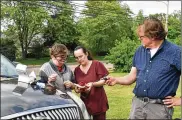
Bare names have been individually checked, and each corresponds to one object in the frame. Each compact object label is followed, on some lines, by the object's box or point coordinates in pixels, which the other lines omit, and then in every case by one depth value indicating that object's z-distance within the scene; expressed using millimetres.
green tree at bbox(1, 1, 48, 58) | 32595
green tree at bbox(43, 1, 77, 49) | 34344
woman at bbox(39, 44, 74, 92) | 3247
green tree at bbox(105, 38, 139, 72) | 18257
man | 2715
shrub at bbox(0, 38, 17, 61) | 25347
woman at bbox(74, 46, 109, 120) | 3454
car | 2238
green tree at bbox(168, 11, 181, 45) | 28144
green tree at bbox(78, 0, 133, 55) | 38617
